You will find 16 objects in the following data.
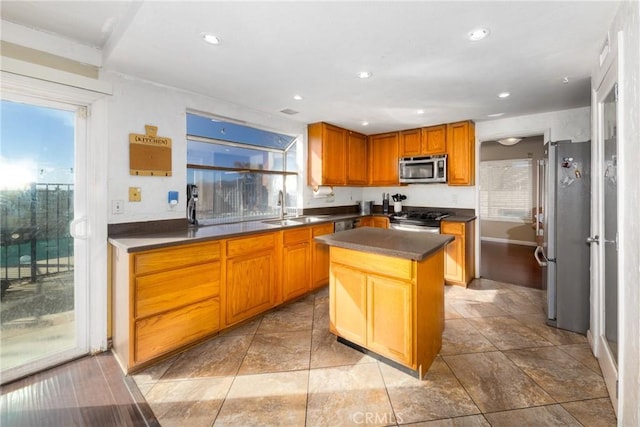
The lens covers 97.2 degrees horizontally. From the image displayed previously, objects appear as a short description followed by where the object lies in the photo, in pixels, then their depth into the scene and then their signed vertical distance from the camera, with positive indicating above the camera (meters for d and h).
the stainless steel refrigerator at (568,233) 2.50 -0.20
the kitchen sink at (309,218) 3.60 -0.09
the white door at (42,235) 1.96 -0.16
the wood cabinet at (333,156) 4.08 +0.86
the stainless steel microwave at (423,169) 4.11 +0.64
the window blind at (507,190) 6.39 +0.50
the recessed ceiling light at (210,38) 1.83 +1.15
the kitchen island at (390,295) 1.88 -0.61
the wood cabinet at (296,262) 3.11 -0.58
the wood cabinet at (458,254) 3.71 -0.58
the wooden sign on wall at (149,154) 2.45 +0.53
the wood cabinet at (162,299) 1.97 -0.66
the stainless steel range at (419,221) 3.85 -0.14
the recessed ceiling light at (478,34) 1.77 +1.14
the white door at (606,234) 1.78 -0.16
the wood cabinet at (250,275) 2.55 -0.61
